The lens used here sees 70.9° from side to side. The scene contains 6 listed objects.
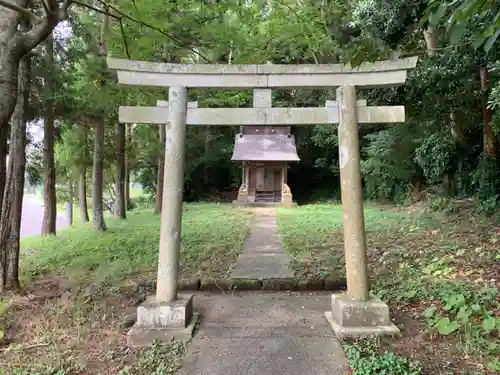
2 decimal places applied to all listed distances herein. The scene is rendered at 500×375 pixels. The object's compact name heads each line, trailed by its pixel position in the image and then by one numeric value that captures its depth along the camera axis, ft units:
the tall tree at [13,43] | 13.36
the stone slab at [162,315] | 12.54
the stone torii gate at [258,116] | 13.00
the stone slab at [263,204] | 57.62
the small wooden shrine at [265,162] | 59.06
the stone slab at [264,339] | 10.39
